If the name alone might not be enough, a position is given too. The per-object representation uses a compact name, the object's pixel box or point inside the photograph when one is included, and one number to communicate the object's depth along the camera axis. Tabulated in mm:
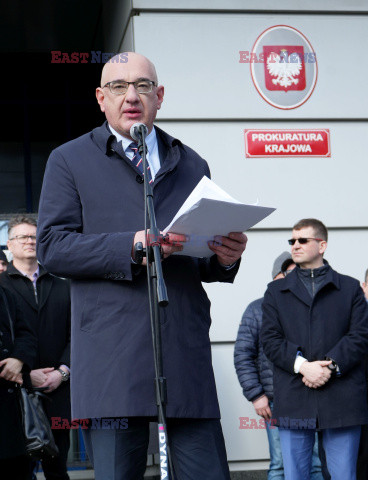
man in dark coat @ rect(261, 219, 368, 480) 9019
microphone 4964
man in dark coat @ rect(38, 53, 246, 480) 4957
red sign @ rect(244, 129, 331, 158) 11990
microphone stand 4424
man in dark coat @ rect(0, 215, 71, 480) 10320
